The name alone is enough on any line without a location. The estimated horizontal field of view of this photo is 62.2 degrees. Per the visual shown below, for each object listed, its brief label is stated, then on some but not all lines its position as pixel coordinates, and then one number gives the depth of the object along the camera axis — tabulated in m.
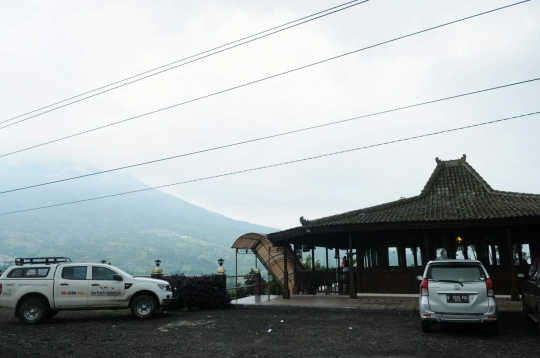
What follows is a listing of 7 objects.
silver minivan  9.88
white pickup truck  13.62
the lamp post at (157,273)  18.62
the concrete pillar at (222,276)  17.69
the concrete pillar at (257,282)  20.05
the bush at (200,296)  16.89
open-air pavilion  17.59
